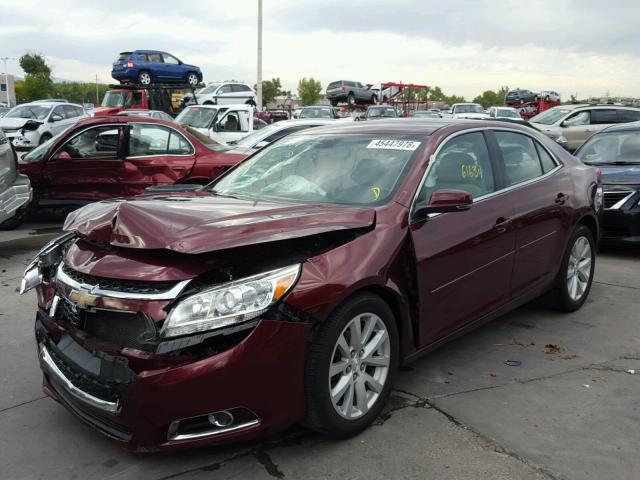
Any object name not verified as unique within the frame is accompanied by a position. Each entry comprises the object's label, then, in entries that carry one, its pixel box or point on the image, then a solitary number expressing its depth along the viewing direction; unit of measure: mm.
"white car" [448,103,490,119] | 30766
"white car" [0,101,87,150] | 18078
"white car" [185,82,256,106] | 27047
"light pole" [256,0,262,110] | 30339
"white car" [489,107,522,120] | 27734
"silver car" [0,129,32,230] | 7566
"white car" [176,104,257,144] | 16797
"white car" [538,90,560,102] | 38903
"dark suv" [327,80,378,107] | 34188
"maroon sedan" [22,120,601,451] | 2648
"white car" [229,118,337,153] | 11336
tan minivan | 16812
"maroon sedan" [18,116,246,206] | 8914
